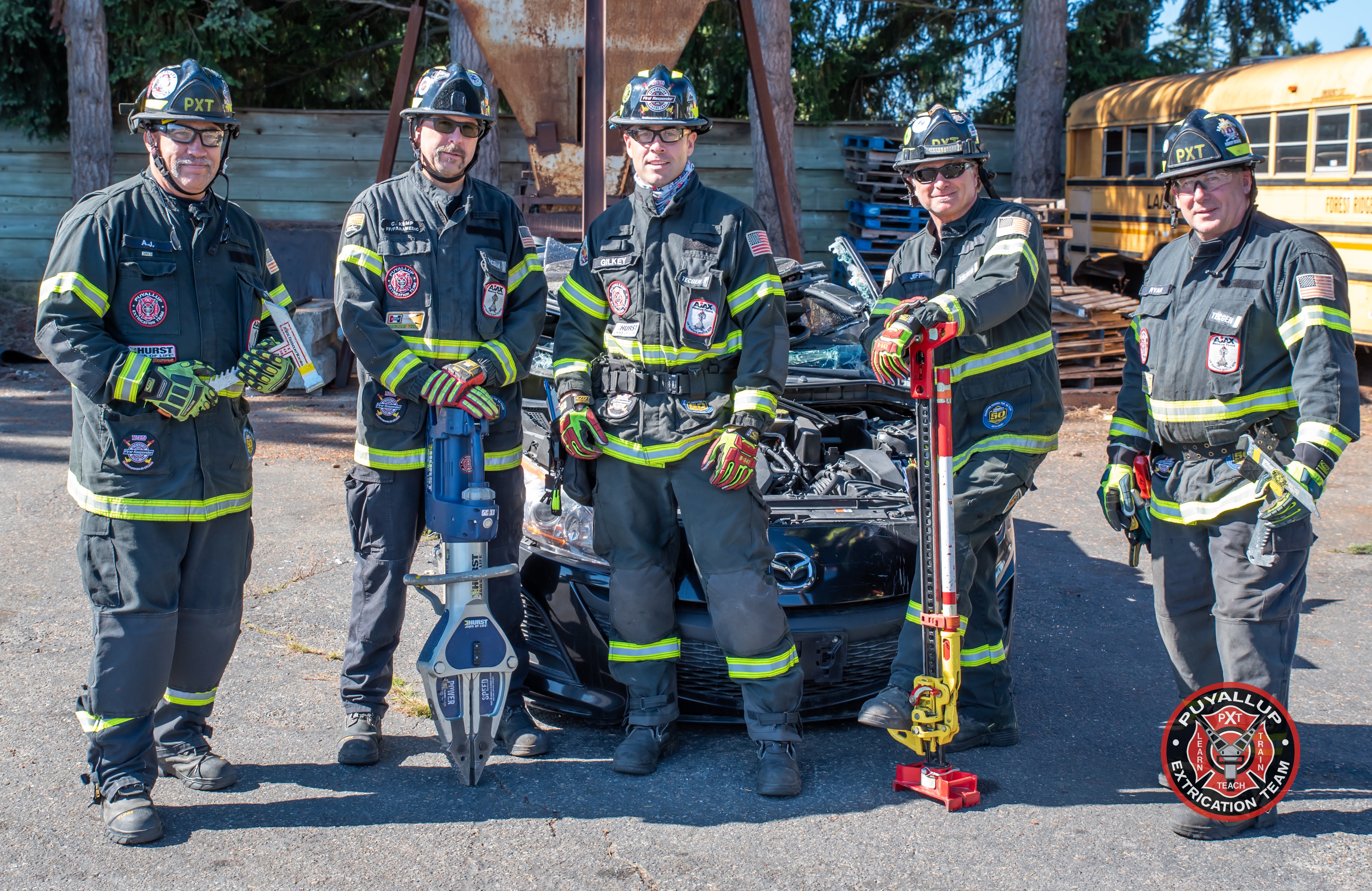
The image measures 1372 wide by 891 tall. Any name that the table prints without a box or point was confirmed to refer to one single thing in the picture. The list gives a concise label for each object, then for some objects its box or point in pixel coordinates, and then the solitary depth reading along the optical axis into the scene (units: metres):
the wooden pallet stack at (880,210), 12.39
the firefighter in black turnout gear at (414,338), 3.64
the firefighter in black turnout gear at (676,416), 3.56
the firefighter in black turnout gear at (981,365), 3.58
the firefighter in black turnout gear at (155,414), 3.20
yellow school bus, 10.05
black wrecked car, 3.74
